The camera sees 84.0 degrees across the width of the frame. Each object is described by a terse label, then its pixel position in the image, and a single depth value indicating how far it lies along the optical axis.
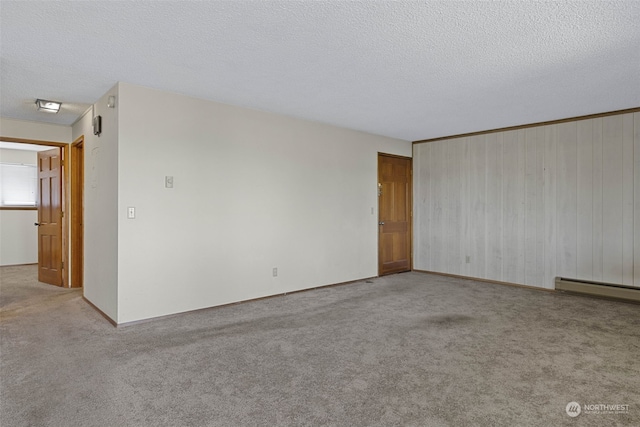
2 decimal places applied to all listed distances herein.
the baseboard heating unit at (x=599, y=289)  4.50
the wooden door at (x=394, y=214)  6.32
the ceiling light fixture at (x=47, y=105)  4.17
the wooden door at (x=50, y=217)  5.47
